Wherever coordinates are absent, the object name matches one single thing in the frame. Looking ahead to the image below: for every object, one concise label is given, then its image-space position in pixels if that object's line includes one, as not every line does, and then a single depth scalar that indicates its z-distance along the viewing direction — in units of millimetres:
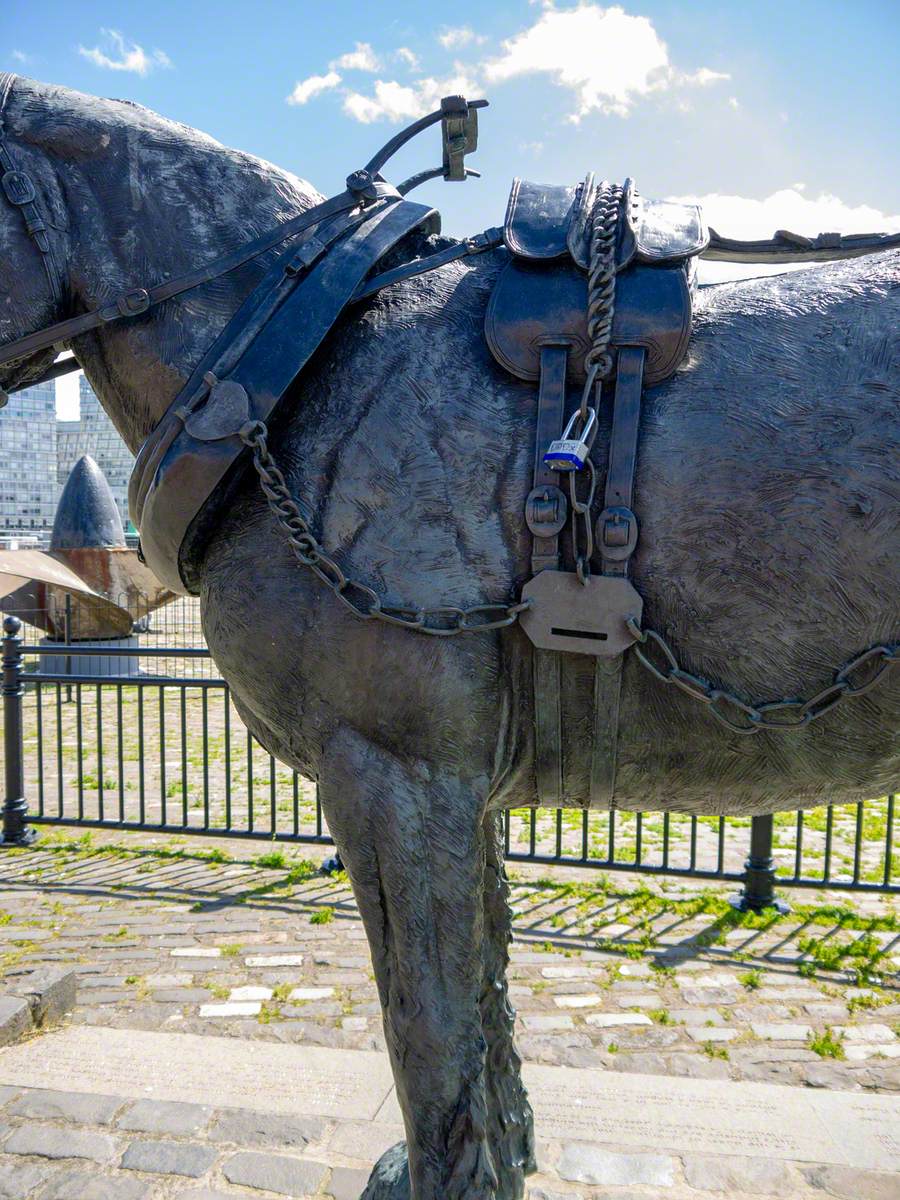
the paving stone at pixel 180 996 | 4473
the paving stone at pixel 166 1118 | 3100
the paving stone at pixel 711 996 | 4516
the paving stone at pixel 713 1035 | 4113
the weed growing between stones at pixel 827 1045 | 3967
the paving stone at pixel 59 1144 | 2953
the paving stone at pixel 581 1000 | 4469
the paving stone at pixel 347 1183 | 2746
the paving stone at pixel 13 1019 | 3697
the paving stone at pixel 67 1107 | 3166
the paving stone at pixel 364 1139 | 2957
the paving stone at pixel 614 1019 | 4250
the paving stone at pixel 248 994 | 4500
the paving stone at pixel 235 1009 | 4320
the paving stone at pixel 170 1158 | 2883
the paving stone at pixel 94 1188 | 2761
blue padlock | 1710
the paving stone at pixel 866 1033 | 4137
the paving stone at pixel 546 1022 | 4211
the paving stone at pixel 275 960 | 4953
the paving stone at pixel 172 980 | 4684
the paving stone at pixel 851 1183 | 2758
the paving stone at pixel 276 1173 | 2793
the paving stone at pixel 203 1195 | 2762
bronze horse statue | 1768
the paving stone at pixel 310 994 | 4516
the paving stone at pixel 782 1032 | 4156
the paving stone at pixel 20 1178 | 2764
